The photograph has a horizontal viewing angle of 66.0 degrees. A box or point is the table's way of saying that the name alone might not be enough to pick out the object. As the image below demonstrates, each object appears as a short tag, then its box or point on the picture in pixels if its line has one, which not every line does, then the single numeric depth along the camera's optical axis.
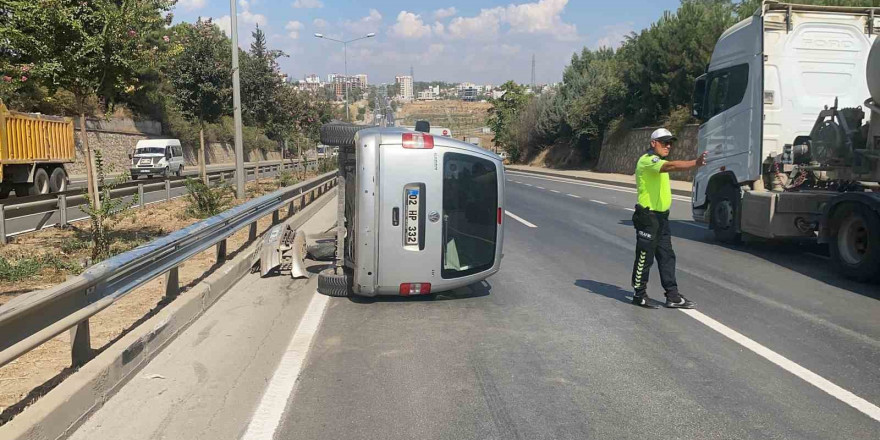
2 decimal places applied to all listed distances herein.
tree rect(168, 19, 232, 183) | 29.97
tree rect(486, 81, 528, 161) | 76.50
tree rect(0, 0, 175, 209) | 9.71
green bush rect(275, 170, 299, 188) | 27.12
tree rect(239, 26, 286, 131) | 42.41
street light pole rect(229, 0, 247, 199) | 19.59
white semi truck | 9.73
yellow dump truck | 18.25
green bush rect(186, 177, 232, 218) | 15.20
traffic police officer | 7.16
